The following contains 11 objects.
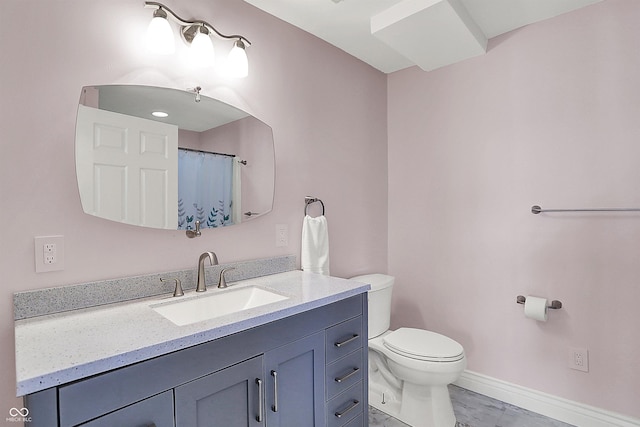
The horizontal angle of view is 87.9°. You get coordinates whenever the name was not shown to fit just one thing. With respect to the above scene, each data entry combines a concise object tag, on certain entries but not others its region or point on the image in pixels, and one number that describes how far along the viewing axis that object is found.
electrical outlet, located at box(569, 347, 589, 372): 1.87
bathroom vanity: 0.78
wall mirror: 1.27
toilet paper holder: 1.94
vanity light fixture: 1.38
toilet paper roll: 1.91
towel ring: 2.07
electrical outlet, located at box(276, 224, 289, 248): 1.92
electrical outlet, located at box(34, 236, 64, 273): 1.15
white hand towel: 1.98
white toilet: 1.76
